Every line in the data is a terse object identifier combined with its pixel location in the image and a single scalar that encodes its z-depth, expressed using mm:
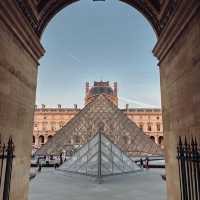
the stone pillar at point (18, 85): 3354
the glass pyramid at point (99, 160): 12434
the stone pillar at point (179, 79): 3035
